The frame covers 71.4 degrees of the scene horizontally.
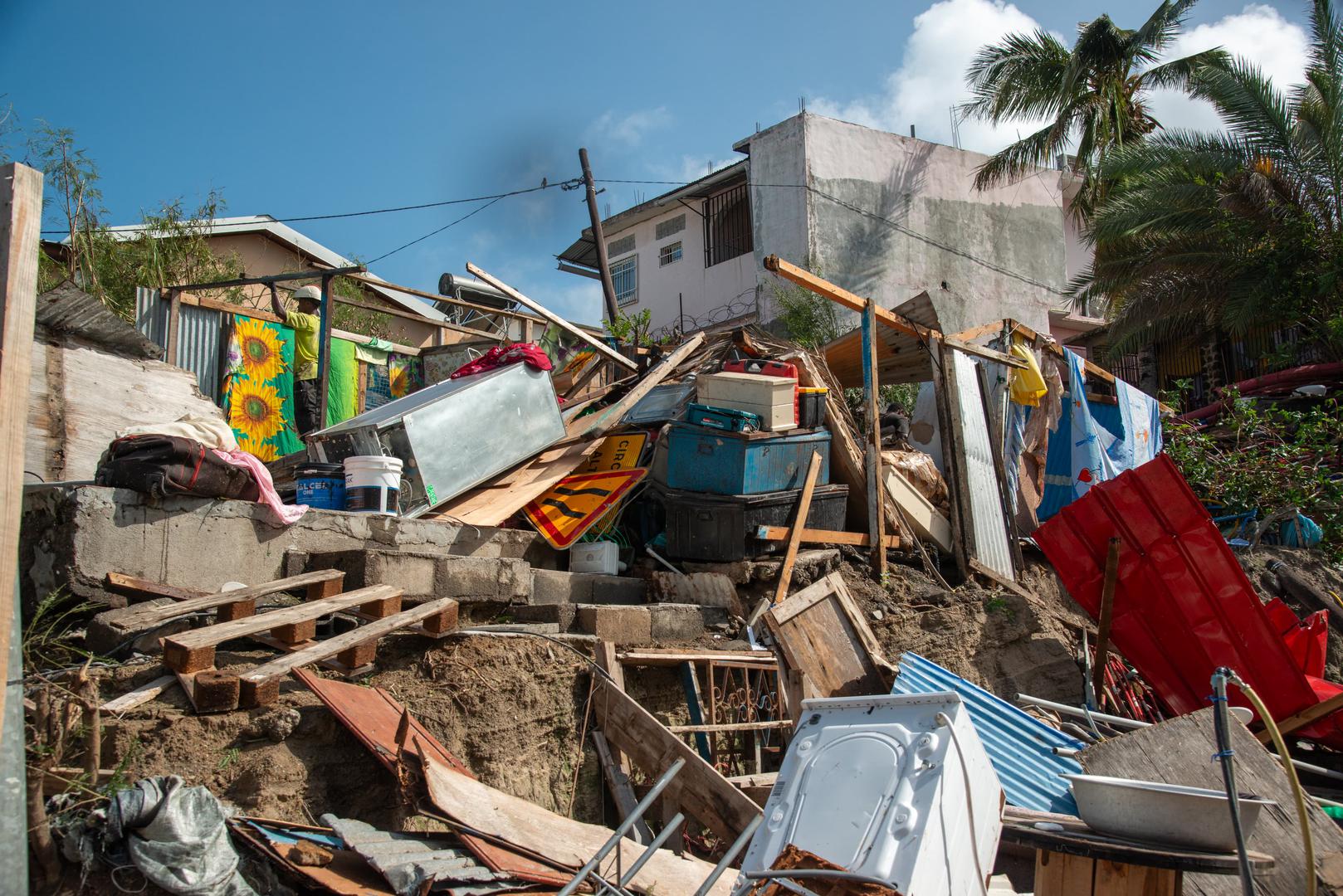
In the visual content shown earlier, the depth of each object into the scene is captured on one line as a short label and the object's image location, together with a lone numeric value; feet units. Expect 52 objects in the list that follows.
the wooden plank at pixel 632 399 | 29.53
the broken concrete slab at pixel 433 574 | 19.08
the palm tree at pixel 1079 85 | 66.18
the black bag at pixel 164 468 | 17.53
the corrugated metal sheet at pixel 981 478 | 30.04
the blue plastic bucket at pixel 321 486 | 22.57
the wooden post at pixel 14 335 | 5.83
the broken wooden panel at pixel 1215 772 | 13.92
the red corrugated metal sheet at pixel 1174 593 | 24.80
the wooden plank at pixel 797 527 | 25.31
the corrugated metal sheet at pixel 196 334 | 31.86
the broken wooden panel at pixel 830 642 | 22.52
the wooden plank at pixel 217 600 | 15.99
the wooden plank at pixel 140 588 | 16.96
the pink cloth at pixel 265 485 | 19.42
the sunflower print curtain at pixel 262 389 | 33.27
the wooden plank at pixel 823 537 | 25.89
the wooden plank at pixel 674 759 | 17.87
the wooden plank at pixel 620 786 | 18.44
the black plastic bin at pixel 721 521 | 25.82
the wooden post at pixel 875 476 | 27.58
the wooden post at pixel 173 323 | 31.78
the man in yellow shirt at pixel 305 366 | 34.71
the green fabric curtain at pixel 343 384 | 35.83
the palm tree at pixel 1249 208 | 52.21
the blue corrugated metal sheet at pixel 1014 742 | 19.10
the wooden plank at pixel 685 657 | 21.08
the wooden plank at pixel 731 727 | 20.63
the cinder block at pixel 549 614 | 21.30
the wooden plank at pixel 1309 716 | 23.56
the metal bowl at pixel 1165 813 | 11.10
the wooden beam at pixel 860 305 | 27.43
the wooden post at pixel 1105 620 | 25.67
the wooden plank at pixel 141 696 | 14.02
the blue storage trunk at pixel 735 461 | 26.16
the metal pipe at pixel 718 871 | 12.89
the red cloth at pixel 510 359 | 28.55
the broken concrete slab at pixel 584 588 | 23.56
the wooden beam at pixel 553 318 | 28.37
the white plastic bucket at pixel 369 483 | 22.45
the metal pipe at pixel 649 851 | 13.17
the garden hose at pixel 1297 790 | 10.77
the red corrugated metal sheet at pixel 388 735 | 14.01
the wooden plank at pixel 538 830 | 14.65
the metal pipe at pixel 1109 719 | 21.79
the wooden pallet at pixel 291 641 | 14.71
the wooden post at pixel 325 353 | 28.89
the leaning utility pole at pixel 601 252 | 59.93
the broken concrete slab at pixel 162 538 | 17.03
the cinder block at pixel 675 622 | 22.84
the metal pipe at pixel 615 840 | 12.66
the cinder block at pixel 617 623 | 21.50
